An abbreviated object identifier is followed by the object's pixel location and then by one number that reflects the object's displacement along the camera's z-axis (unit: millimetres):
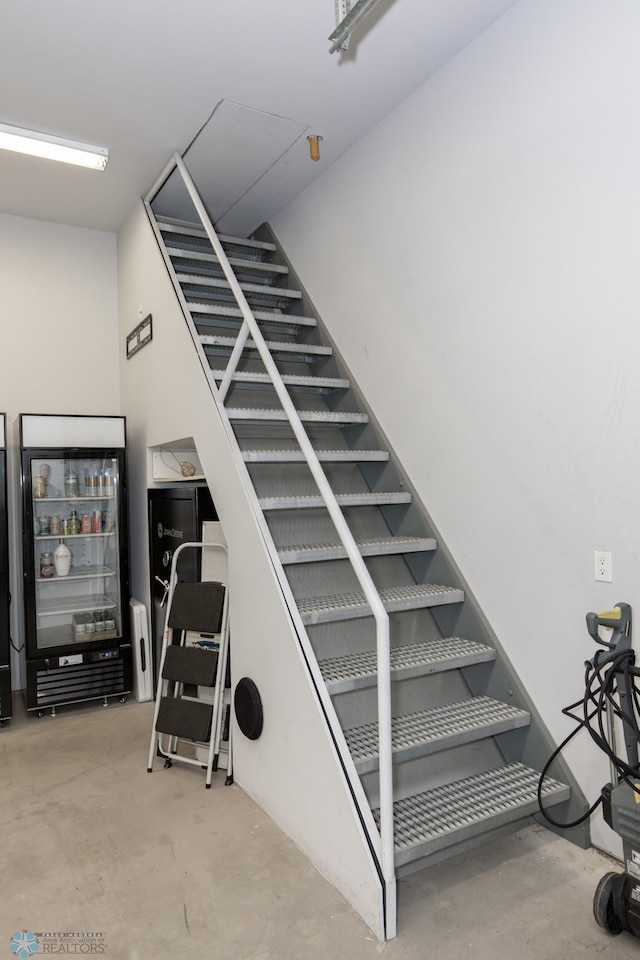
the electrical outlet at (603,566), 2451
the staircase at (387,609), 2520
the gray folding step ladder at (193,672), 3342
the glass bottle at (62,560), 4535
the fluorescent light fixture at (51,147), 3618
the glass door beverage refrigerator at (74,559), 4270
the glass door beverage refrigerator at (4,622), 4055
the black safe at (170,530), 4012
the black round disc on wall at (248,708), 2924
